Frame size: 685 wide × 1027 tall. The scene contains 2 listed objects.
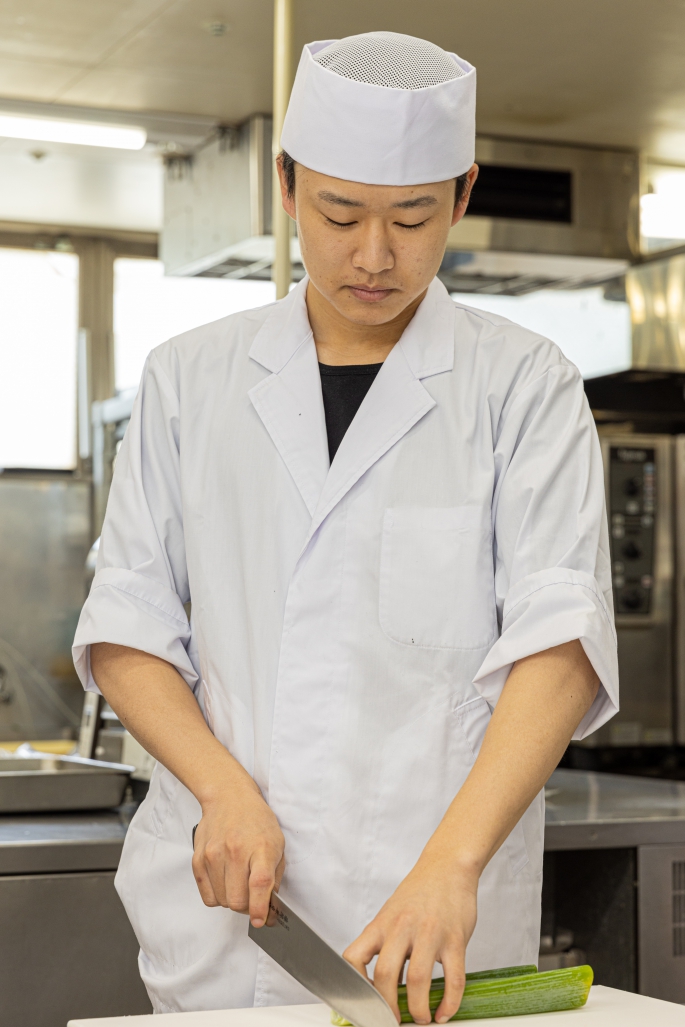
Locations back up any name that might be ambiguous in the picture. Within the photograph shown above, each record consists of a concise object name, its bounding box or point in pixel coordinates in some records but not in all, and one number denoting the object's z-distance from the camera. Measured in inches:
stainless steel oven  159.3
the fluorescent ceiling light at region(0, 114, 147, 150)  147.0
